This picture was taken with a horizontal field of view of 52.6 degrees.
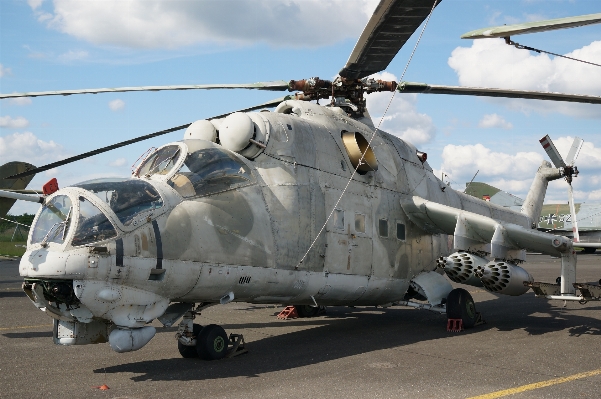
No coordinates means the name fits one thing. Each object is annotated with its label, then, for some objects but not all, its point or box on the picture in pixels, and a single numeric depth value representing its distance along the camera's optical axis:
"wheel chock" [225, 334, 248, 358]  10.09
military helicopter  8.41
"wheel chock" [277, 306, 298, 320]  15.27
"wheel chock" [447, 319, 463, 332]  13.01
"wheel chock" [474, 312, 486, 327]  13.58
